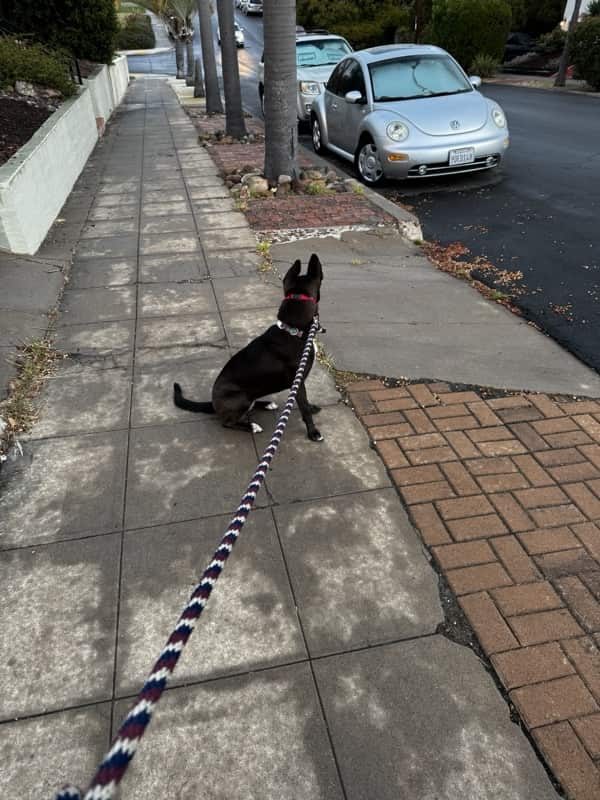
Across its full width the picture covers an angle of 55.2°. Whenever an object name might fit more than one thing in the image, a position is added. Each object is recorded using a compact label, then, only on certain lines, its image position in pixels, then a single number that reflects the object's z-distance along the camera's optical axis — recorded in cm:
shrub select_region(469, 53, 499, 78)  2558
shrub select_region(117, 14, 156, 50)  4591
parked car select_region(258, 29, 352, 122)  1329
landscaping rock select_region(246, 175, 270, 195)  893
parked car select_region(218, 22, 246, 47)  3682
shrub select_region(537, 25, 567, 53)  2966
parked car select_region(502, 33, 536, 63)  3067
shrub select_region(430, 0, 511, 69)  2498
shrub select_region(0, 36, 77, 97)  1130
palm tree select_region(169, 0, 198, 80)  2609
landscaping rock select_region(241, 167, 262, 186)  920
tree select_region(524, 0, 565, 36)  3225
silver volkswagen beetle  877
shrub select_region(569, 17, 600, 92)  2041
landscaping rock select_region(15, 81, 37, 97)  1124
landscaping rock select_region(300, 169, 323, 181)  946
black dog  339
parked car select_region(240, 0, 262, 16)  4994
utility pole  2194
